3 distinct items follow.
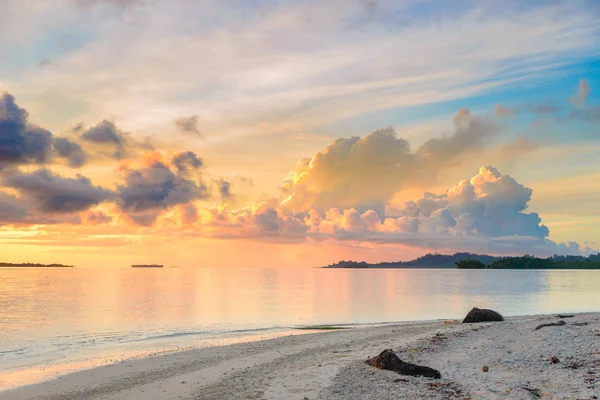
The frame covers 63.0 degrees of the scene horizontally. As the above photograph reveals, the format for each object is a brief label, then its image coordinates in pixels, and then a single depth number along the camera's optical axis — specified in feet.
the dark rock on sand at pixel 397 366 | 57.26
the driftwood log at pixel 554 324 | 89.00
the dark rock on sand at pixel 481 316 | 119.96
